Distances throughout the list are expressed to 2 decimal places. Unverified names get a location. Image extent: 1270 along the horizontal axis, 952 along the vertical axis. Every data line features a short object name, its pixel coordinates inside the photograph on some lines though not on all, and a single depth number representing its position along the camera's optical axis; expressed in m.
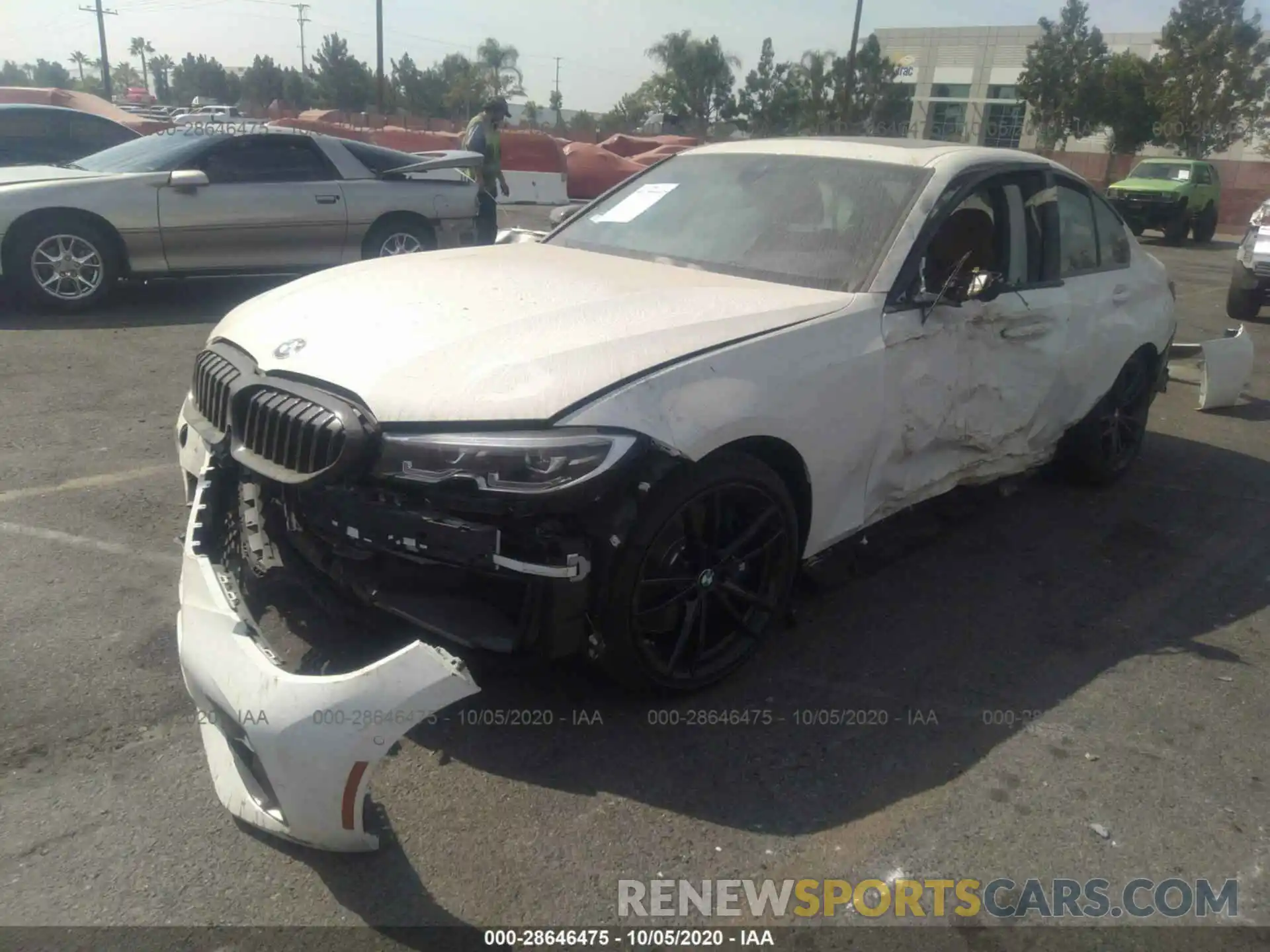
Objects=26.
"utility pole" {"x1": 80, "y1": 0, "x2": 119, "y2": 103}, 59.45
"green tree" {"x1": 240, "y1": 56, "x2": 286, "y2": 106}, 68.44
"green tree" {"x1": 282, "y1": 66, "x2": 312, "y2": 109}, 68.62
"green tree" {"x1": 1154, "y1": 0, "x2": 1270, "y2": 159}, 36.69
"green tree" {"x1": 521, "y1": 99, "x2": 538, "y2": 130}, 63.58
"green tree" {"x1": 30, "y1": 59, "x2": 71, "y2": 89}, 87.37
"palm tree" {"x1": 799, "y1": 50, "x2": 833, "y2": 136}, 54.12
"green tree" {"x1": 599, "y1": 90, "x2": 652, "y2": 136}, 65.44
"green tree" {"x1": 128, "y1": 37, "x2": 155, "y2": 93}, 111.94
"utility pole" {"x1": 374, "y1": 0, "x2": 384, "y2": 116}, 40.72
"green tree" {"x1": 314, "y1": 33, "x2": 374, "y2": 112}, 67.38
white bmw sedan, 2.57
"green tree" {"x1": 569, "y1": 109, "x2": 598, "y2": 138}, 62.22
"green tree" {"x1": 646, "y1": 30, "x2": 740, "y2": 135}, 69.31
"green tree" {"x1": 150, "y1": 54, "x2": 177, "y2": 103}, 89.62
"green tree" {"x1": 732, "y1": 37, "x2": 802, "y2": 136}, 63.97
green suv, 22.78
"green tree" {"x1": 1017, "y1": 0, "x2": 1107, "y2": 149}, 43.62
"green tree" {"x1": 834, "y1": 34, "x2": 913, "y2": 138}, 53.81
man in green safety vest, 11.30
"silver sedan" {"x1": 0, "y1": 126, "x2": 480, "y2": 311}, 7.97
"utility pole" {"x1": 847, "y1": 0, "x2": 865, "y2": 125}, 37.28
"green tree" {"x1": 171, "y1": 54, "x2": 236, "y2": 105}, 76.62
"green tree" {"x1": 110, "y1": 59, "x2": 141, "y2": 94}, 117.88
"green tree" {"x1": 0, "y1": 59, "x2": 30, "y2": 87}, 87.34
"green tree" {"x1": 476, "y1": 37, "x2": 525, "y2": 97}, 74.88
